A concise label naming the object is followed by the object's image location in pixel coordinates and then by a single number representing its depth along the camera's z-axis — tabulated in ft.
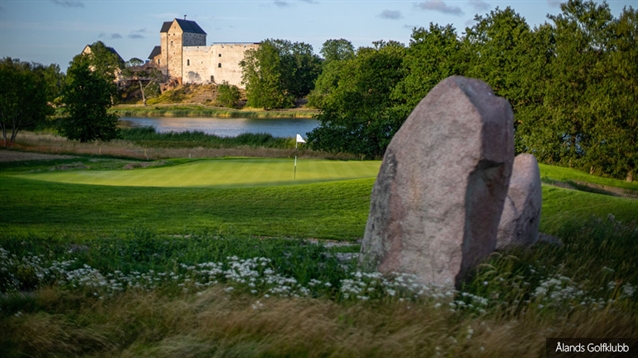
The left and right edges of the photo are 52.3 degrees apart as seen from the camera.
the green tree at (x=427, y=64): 138.00
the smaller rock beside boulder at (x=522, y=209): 28.48
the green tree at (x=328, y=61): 217.15
